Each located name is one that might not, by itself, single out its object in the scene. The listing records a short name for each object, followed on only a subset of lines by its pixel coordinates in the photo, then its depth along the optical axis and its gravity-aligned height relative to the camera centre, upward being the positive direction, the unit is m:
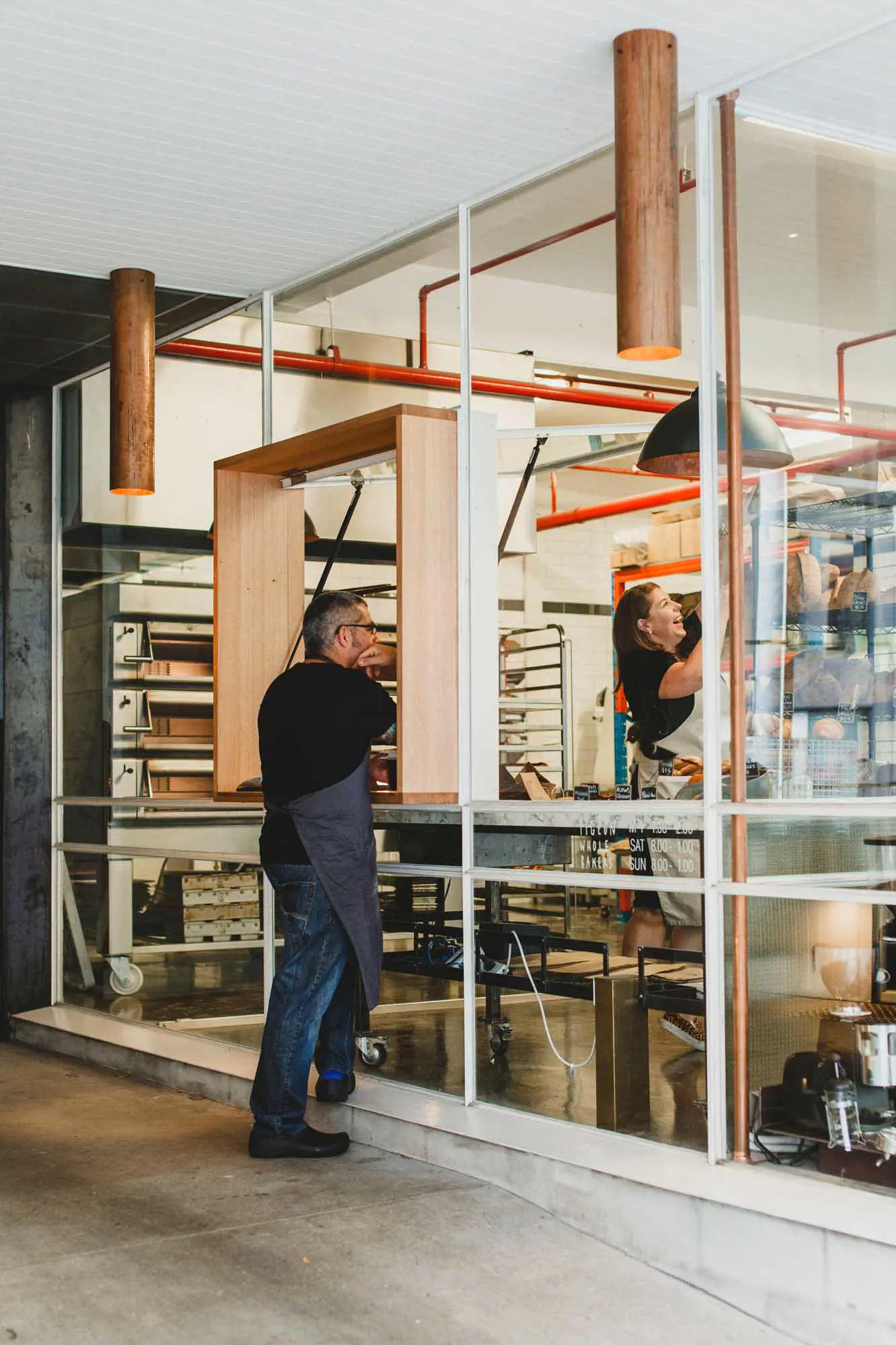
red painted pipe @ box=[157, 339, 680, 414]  4.97 +1.31
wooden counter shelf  4.68 +0.54
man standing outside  4.57 -0.41
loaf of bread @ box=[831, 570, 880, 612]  3.87 +0.37
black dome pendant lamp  3.90 +0.90
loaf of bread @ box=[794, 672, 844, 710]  3.82 +0.09
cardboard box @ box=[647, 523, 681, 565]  10.12 +1.28
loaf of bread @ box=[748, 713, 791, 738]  3.81 +0.01
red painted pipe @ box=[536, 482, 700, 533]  10.68 +1.65
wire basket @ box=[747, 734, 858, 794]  3.68 -0.08
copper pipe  3.74 +0.29
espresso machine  3.48 -0.86
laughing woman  3.94 +0.03
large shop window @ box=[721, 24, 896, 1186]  3.59 +0.29
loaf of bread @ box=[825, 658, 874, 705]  3.80 +0.13
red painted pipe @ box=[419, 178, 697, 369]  4.09 +1.52
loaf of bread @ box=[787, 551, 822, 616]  3.87 +0.37
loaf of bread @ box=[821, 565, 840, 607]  3.88 +0.38
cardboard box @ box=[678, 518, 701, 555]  10.06 +1.30
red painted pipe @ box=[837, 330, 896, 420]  3.92 +0.95
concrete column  6.95 +0.14
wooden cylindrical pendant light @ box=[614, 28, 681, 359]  3.68 +1.34
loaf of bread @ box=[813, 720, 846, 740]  3.77 +0.00
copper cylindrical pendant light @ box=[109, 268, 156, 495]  5.57 +1.33
